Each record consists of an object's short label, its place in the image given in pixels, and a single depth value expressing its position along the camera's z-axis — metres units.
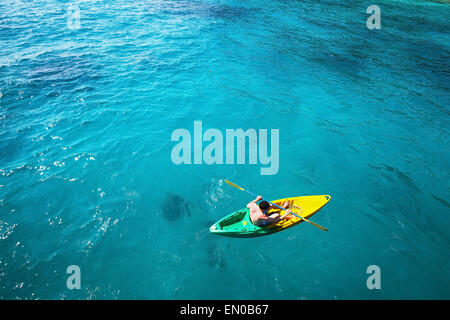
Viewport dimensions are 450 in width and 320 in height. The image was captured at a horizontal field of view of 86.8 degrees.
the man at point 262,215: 9.01
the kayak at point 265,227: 9.20
